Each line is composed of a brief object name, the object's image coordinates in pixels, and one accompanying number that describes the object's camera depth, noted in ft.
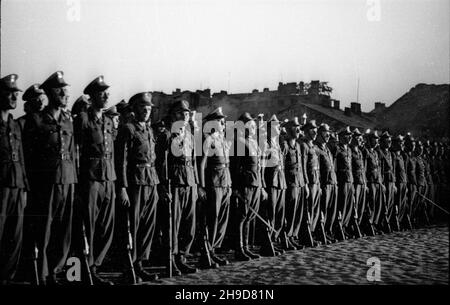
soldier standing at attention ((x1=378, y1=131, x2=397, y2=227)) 37.86
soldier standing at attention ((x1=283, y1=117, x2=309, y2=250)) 28.66
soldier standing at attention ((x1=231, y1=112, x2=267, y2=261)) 24.89
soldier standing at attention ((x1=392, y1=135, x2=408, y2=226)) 39.75
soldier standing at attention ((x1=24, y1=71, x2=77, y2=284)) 16.79
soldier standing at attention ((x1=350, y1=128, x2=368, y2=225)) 34.94
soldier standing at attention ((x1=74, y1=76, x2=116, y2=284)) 17.85
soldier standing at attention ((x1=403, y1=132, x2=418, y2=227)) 41.32
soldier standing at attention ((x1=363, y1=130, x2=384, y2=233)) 36.14
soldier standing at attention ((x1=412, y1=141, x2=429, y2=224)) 42.31
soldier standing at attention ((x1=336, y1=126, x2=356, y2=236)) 33.01
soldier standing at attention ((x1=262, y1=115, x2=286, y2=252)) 26.86
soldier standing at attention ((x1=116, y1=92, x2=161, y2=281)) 19.16
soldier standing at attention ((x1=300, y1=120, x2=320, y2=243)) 30.14
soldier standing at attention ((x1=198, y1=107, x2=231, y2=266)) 23.22
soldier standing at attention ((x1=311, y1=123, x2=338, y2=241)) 31.68
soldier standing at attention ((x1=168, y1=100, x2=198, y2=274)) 21.18
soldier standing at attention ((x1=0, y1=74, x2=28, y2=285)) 15.71
